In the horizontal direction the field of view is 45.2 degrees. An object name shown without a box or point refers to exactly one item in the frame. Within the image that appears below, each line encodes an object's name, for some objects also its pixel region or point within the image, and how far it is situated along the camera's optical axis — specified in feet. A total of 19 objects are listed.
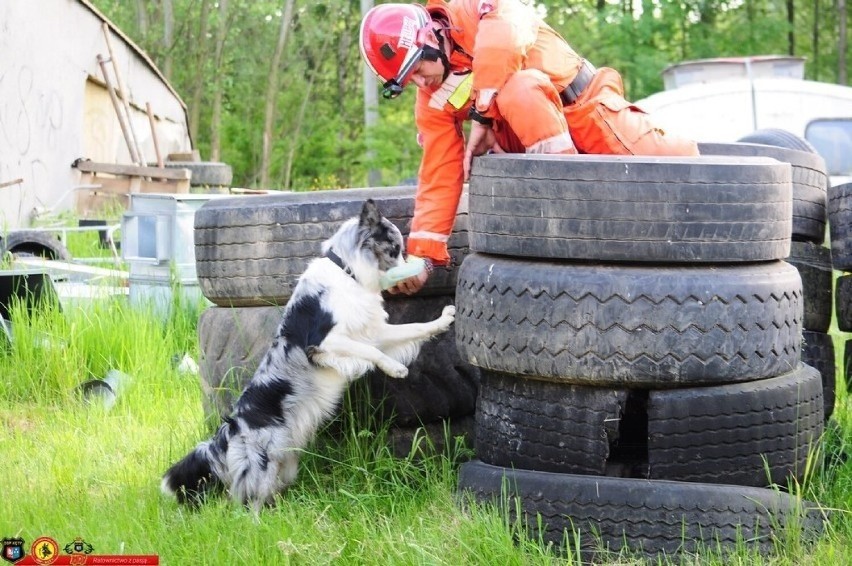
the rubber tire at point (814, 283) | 16.87
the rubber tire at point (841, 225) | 15.60
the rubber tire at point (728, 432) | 11.69
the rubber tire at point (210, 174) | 67.26
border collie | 14.48
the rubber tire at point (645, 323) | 11.55
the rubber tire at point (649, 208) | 11.81
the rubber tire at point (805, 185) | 16.62
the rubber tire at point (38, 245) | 31.17
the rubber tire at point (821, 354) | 16.40
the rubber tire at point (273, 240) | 15.52
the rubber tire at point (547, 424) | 11.92
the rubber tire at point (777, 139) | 23.30
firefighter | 14.26
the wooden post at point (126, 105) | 64.75
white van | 47.16
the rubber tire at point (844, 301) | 16.17
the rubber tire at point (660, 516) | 11.33
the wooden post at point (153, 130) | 68.42
